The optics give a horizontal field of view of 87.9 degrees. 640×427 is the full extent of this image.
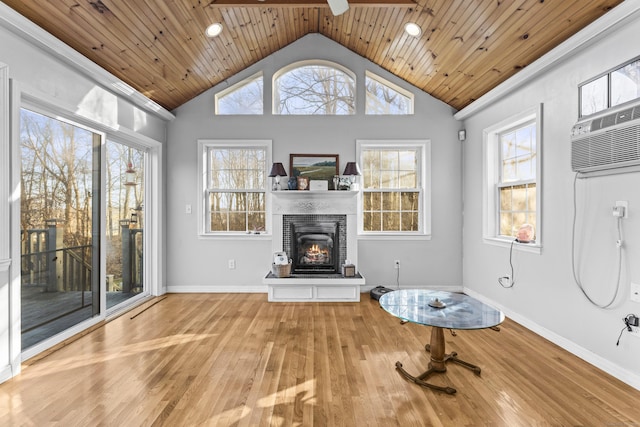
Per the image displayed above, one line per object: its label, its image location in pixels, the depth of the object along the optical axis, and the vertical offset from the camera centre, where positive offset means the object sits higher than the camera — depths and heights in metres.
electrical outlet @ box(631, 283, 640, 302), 2.18 -0.54
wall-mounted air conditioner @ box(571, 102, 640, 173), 2.14 +0.49
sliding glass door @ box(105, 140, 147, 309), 3.71 -0.12
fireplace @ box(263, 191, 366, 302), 4.49 -0.26
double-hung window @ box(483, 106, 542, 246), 3.28 +0.38
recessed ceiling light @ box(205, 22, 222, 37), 3.45 +1.92
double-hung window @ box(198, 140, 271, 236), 4.72 +0.30
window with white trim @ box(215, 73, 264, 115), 4.73 +1.61
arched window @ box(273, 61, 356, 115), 4.73 +1.74
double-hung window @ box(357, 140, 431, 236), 4.73 +0.28
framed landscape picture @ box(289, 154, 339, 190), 4.64 +0.63
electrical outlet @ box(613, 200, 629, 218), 2.28 +0.00
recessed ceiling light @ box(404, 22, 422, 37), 3.46 +1.93
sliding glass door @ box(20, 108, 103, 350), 2.63 -0.11
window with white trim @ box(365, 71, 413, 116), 4.72 +1.61
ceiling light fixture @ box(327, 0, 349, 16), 2.21 +1.40
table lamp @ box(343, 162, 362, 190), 4.39 +0.52
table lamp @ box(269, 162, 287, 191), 4.41 +0.51
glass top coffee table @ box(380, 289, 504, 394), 2.12 -0.71
